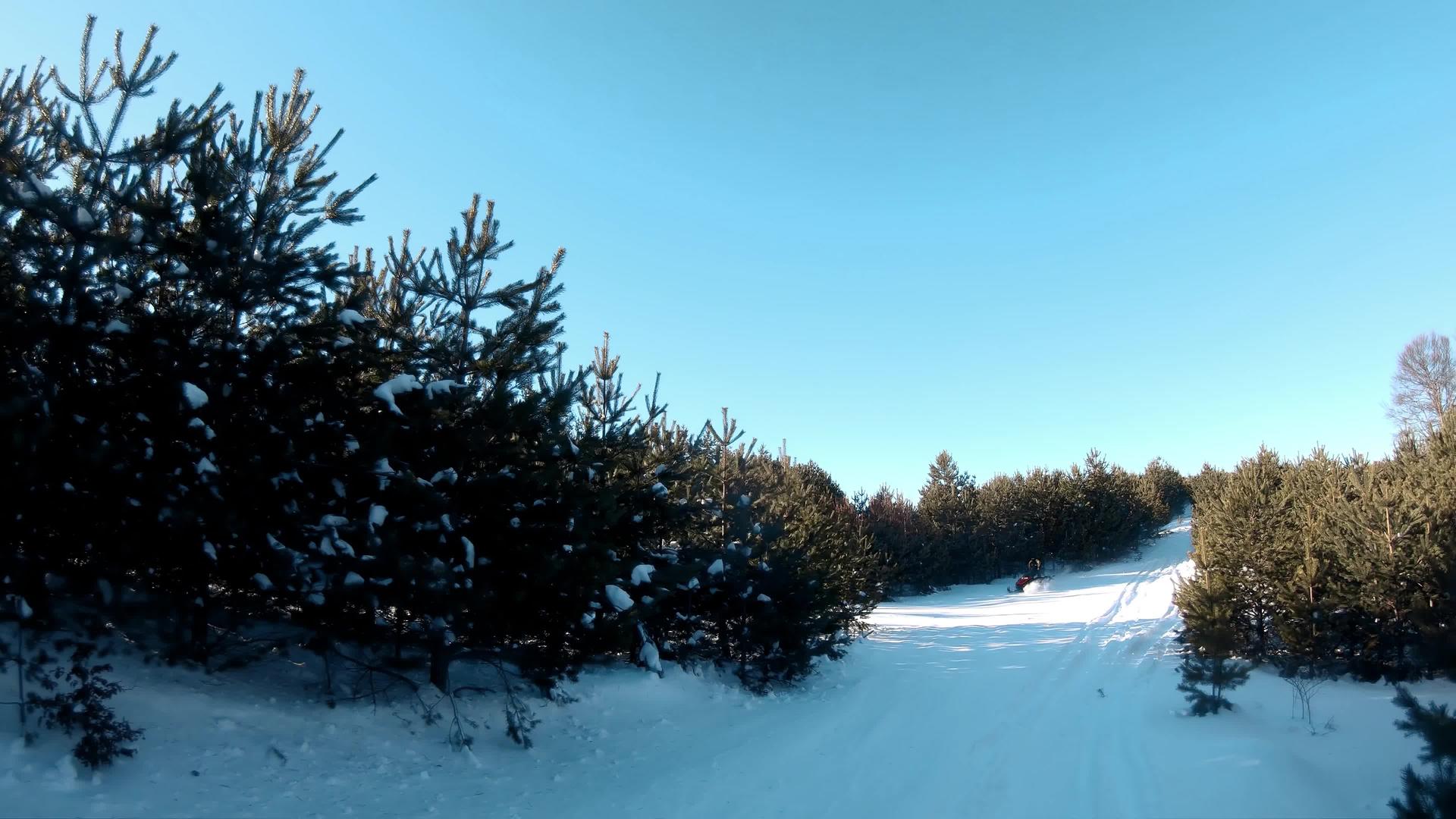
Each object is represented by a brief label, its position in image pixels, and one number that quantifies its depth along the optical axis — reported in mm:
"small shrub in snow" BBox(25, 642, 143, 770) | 4852
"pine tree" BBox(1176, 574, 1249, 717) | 8477
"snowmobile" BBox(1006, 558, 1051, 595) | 28892
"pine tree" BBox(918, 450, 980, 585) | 32281
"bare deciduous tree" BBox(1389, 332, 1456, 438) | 31375
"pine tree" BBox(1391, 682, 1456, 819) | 3973
